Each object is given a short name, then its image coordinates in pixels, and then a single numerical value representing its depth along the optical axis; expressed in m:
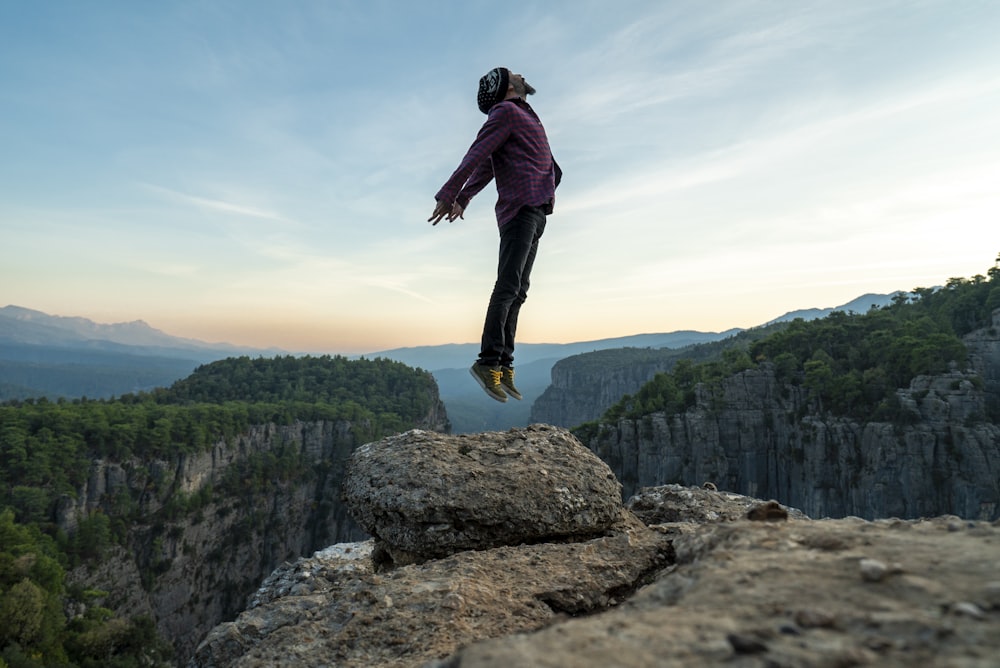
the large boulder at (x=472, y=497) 4.79
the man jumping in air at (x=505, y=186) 5.30
